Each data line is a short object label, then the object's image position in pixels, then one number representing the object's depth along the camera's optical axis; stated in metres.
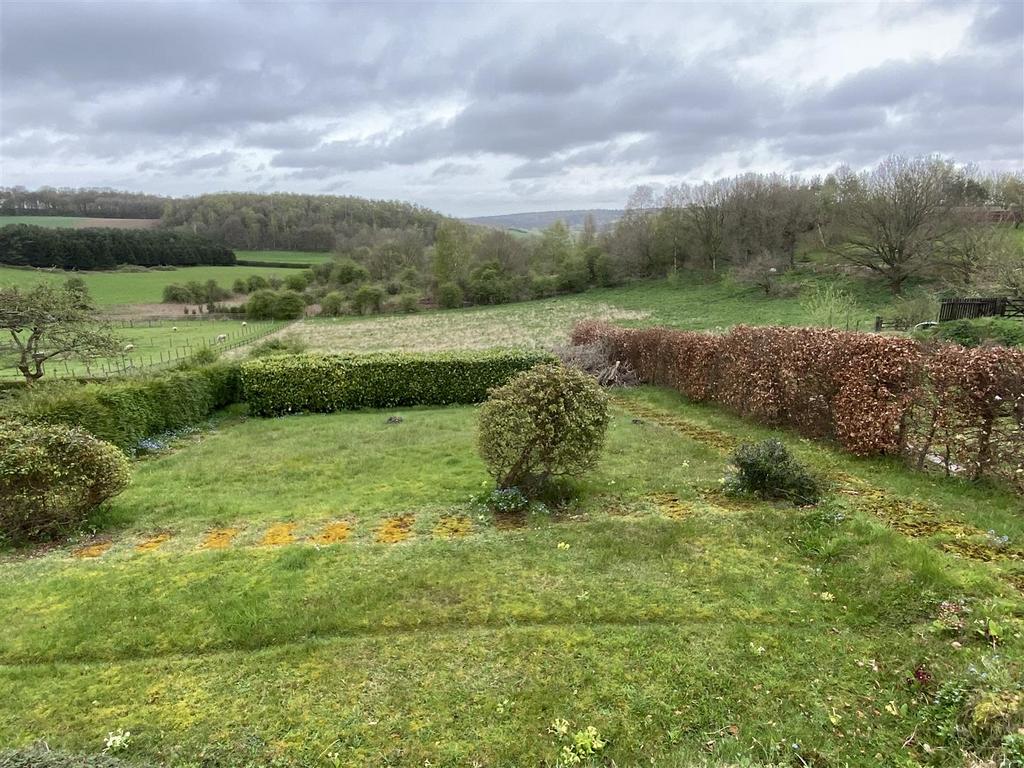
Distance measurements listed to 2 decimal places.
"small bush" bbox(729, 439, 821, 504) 7.26
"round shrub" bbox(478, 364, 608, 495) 7.46
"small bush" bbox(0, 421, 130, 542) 6.98
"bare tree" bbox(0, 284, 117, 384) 15.32
